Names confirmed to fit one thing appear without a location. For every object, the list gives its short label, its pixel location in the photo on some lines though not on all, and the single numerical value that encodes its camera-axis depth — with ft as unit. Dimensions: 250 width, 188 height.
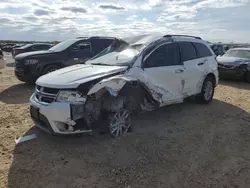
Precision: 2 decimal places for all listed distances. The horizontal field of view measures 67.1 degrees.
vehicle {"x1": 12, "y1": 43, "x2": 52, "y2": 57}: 39.37
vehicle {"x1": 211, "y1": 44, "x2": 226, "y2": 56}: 47.76
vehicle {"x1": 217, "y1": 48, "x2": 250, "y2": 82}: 26.21
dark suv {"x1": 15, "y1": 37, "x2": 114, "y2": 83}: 20.70
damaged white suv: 9.71
